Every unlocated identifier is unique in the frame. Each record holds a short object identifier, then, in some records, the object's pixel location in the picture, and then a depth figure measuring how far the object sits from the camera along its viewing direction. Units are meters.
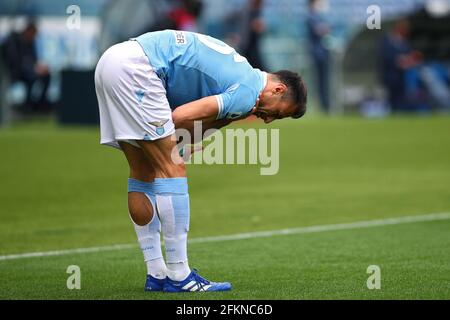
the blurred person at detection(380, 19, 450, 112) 32.16
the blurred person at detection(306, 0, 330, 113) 31.14
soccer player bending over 7.86
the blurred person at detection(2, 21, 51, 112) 26.94
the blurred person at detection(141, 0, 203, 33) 25.34
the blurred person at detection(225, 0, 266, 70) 29.12
